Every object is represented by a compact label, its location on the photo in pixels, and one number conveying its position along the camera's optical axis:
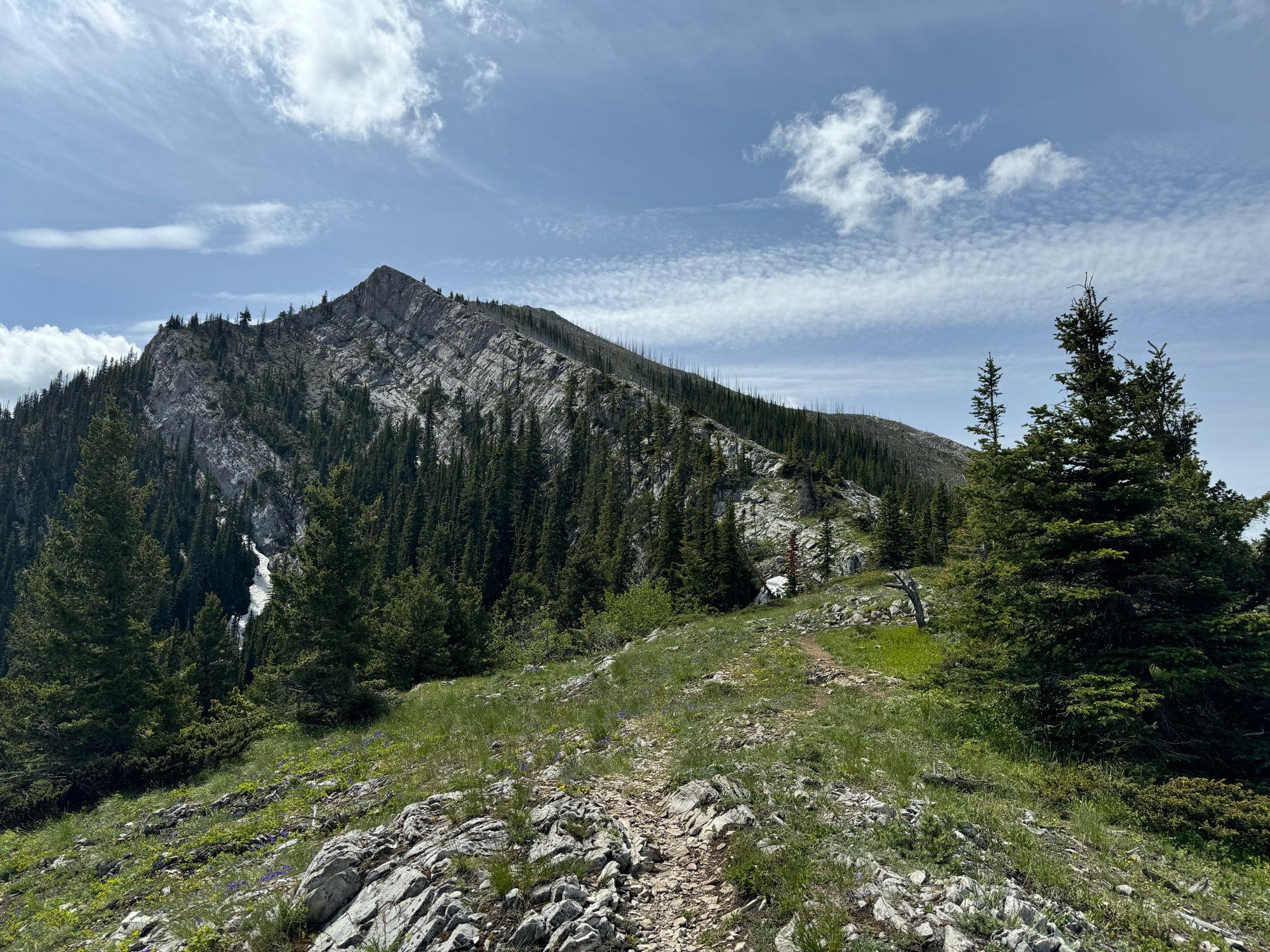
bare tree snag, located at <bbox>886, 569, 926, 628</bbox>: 25.25
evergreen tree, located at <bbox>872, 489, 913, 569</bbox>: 51.78
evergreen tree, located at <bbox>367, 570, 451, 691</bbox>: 31.00
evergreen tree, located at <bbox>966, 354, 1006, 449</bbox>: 30.89
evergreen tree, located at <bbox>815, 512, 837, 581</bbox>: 63.06
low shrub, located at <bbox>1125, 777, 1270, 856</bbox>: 8.84
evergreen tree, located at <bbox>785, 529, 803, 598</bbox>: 55.75
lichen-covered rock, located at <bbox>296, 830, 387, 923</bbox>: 7.80
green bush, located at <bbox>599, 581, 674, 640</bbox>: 44.84
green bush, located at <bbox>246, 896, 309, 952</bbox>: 7.16
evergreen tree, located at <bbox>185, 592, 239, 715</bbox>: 61.22
